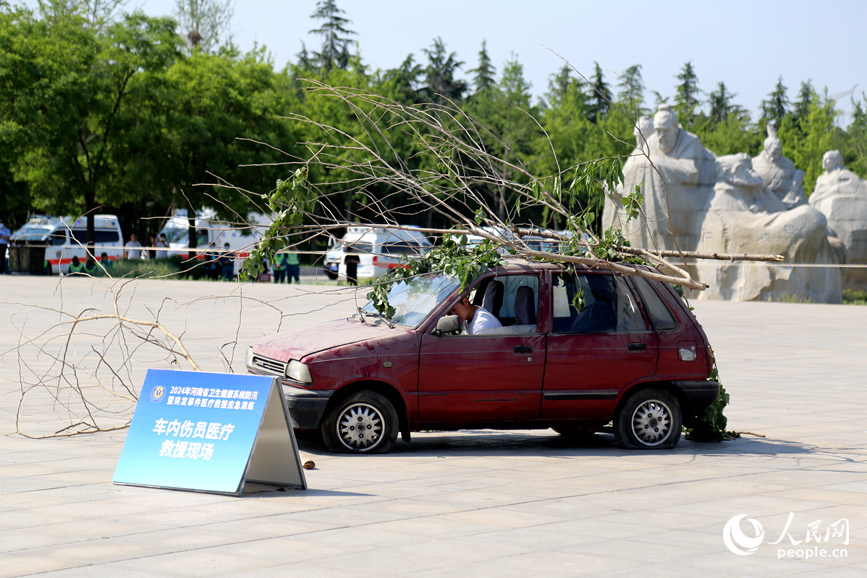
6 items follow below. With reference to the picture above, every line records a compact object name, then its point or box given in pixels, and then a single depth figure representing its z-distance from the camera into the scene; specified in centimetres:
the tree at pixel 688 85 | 10674
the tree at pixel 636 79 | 9991
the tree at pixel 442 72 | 9106
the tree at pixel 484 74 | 9181
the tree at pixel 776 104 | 10381
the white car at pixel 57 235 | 4500
